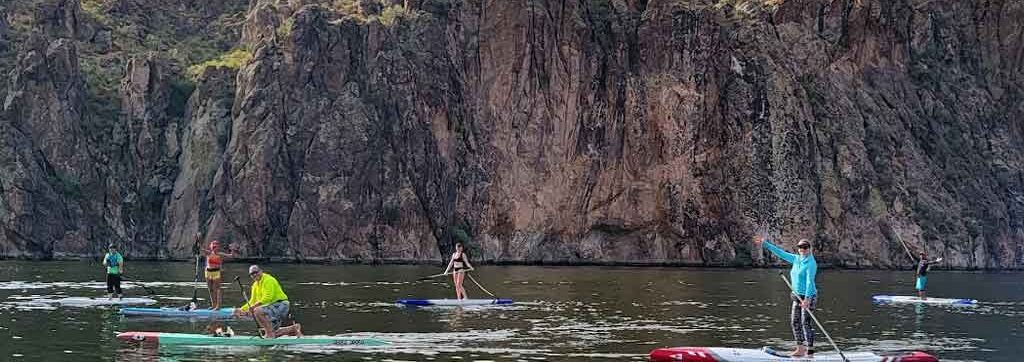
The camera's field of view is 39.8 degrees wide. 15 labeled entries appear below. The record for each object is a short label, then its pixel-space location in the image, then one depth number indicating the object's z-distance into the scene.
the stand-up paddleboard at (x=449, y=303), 59.59
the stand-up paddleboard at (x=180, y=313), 50.69
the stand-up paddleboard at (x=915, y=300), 68.62
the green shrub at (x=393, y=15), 158.88
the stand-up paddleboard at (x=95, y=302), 56.75
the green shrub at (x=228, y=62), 164.81
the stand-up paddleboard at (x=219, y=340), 40.66
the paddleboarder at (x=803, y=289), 37.00
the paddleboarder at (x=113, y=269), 58.91
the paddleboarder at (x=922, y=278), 71.31
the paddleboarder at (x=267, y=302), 40.38
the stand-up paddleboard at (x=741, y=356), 36.22
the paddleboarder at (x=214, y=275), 51.97
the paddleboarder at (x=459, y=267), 62.56
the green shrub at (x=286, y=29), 156.62
